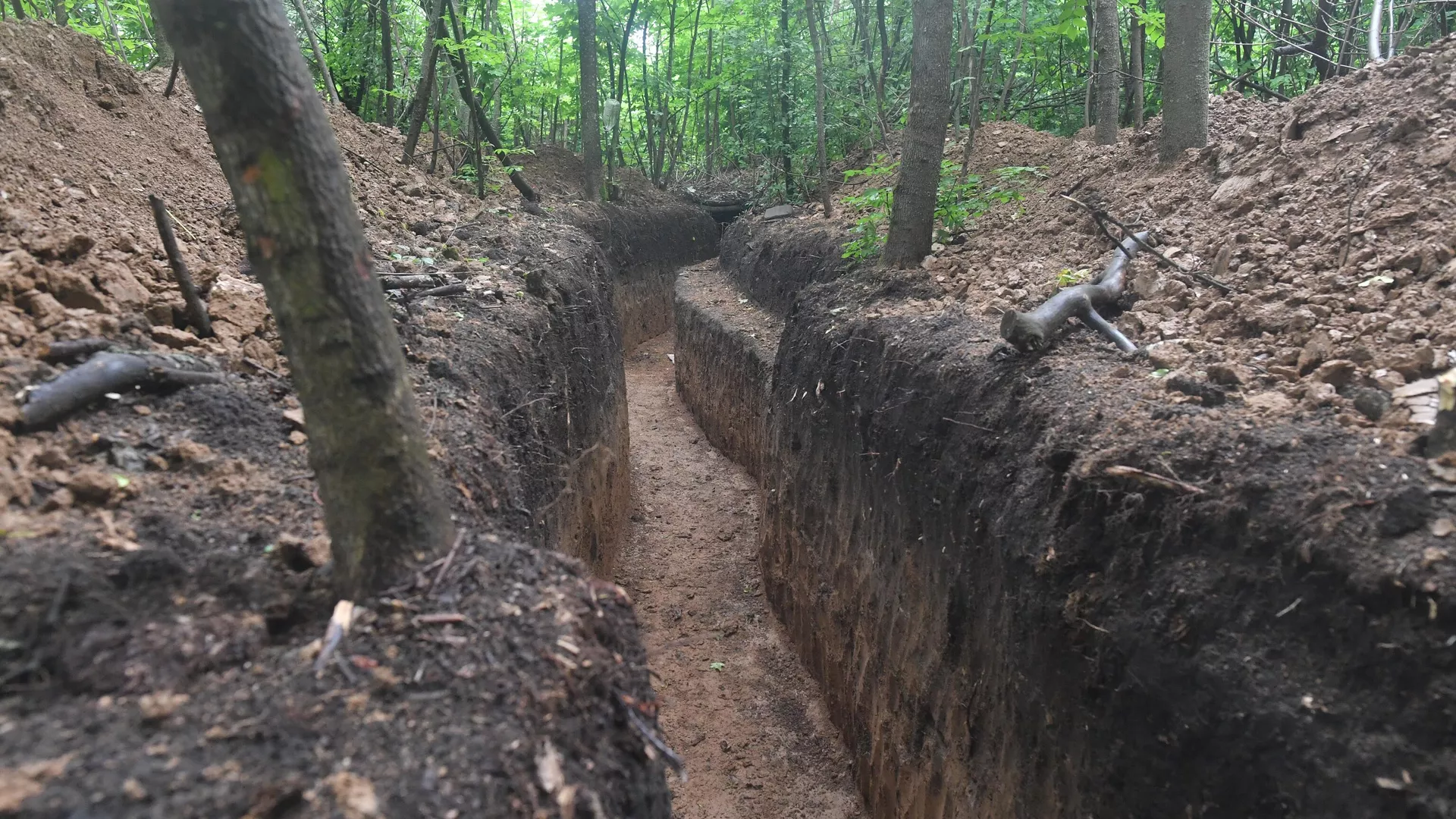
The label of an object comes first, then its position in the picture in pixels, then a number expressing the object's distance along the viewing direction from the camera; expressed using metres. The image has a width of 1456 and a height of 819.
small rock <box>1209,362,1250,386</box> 3.40
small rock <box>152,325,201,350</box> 3.34
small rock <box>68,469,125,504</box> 2.42
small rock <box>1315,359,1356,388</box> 3.12
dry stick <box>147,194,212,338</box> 3.26
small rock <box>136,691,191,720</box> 1.79
